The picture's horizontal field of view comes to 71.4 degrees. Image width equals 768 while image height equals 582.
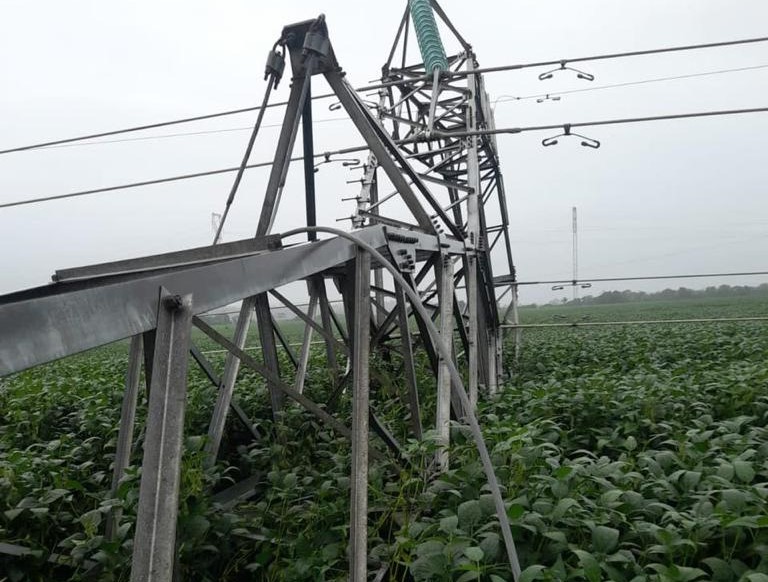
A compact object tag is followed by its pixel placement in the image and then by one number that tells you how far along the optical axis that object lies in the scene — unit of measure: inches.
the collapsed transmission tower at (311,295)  46.9
